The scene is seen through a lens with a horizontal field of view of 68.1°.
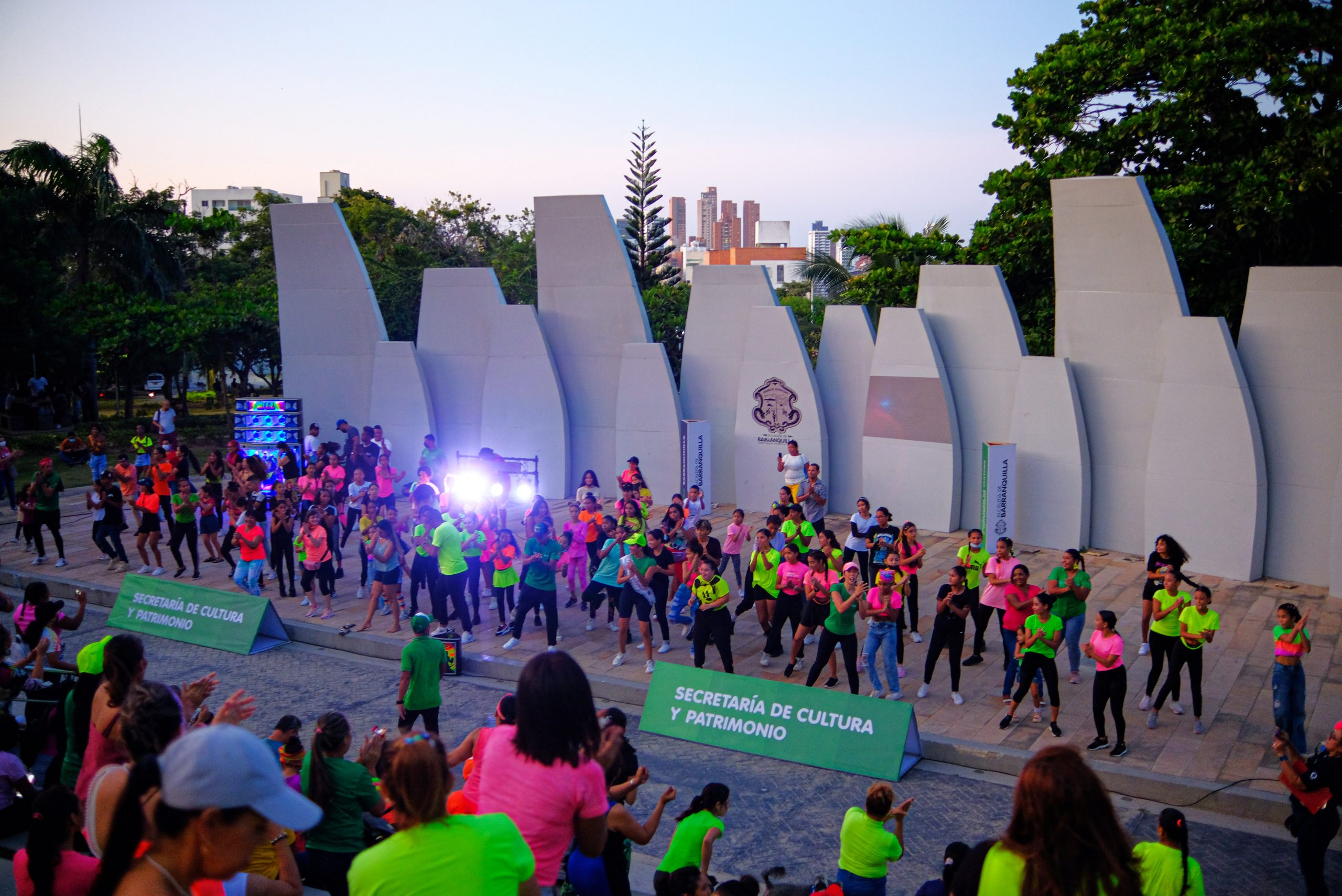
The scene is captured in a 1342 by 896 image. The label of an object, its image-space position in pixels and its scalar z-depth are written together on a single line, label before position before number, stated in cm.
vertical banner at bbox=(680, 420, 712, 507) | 1855
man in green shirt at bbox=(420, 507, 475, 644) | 1177
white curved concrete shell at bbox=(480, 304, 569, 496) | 1994
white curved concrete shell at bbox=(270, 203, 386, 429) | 2105
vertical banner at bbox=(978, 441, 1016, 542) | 1548
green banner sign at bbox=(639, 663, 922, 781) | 859
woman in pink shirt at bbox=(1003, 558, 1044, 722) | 988
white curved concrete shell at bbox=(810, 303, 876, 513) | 1812
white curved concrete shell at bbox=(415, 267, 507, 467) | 2072
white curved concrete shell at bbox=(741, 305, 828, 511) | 1814
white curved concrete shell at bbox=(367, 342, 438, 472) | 2078
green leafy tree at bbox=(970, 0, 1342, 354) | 1783
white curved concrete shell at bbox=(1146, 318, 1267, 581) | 1394
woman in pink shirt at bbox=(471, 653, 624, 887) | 353
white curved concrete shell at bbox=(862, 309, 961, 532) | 1688
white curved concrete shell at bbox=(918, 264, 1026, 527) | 1656
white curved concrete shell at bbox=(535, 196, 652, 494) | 1936
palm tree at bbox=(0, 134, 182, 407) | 2959
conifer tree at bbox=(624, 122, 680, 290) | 4622
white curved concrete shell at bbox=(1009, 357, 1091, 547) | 1559
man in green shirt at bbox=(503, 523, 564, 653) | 1133
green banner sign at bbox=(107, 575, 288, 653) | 1243
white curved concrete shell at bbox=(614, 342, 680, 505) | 1898
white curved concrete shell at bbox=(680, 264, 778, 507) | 1895
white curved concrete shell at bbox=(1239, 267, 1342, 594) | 1342
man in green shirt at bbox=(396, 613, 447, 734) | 808
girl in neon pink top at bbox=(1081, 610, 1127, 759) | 867
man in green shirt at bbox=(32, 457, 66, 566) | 1495
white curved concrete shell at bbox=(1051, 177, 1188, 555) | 1466
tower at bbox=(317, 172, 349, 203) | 10762
